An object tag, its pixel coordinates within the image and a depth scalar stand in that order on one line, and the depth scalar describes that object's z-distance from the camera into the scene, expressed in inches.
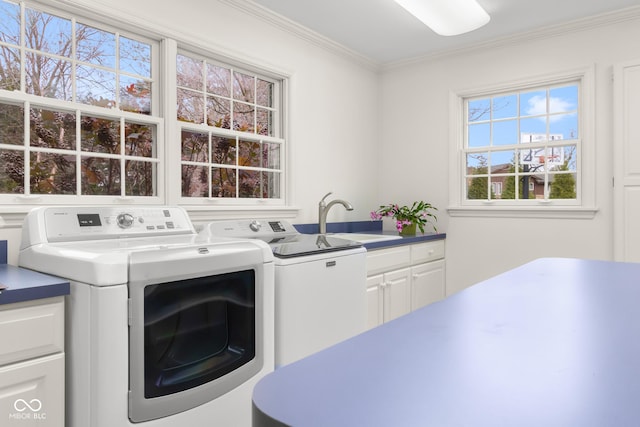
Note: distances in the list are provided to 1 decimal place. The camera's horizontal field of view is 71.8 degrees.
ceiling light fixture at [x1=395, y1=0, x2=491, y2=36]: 112.7
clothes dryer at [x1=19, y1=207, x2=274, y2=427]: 56.8
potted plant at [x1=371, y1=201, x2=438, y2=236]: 147.4
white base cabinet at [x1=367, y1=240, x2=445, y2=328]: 122.0
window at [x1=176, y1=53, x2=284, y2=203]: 112.0
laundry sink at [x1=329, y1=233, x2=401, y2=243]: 141.9
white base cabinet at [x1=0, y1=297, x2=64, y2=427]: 54.3
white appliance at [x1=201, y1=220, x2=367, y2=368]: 85.1
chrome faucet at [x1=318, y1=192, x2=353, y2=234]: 137.6
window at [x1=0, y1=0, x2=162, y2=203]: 82.5
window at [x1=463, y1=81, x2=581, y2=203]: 139.5
